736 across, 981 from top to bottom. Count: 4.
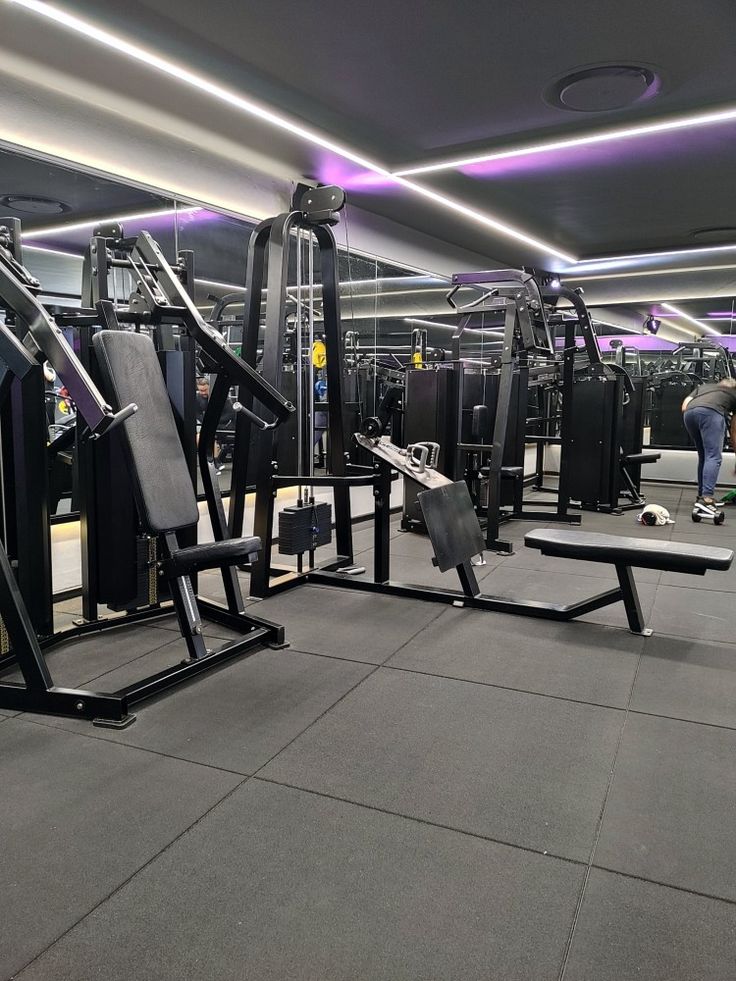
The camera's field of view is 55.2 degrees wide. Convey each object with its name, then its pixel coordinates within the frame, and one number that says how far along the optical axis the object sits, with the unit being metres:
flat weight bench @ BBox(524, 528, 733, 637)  3.22
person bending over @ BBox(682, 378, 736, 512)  6.72
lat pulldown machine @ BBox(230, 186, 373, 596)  3.86
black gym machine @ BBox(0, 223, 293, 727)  2.47
